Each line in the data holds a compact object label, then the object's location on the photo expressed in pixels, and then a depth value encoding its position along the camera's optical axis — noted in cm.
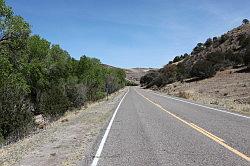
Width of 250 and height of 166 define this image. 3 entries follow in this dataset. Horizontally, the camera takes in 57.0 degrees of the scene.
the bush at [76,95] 2579
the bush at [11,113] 1322
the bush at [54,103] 2016
